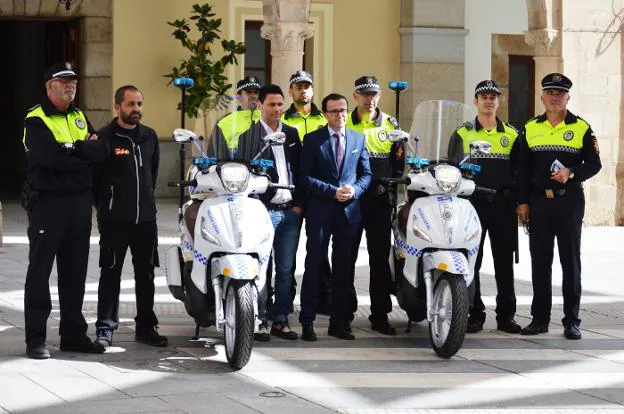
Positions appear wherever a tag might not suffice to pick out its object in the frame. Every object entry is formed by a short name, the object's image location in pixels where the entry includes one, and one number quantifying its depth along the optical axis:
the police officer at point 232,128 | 11.86
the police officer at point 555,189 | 12.65
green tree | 25.17
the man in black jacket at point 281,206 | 12.31
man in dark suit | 12.33
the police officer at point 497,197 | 12.94
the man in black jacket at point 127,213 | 11.73
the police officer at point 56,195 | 11.11
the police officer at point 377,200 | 12.84
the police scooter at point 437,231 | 11.52
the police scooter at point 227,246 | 10.79
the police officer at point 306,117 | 13.10
